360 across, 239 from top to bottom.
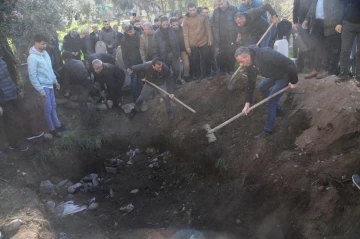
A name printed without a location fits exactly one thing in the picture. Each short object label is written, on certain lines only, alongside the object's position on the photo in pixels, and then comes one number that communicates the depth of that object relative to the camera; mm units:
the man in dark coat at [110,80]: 7954
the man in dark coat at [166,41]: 7941
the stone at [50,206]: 5797
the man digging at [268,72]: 5145
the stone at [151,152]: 7738
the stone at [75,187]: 6566
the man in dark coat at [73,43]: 9203
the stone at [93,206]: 6028
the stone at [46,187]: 6224
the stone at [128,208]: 5901
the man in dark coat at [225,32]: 7512
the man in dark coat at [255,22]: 6615
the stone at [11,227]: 4594
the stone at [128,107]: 8578
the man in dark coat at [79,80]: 7473
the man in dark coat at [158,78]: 7473
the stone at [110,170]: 7301
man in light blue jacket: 6250
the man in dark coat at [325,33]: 5602
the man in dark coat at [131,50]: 8047
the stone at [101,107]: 8570
